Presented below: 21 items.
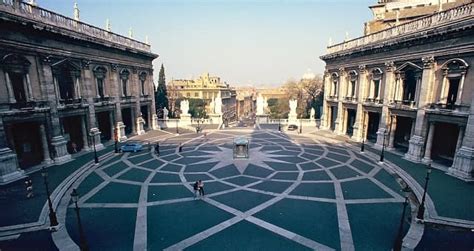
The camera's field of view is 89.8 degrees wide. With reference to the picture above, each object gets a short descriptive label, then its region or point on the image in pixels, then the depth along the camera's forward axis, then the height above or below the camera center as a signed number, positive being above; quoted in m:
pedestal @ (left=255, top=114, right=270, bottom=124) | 46.31 -5.68
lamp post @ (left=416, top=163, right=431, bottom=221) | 12.09 -6.28
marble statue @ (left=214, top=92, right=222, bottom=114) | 44.61 -3.25
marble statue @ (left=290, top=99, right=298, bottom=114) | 41.51 -3.04
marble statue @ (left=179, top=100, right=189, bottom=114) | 42.88 -3.27
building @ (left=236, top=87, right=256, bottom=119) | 128.00 -8.54
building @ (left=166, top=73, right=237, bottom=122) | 89.36 -0.09
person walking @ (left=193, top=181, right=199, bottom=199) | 14.93 -6.33
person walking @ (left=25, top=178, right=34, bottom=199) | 14.74 -6.17
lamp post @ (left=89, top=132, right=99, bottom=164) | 21.47 -6.33
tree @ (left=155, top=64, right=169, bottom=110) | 53.44 -1.36
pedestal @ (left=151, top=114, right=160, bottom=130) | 39.88 -5.58
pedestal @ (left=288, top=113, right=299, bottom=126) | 42.50 -5.39
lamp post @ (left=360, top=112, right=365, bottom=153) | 29.39 -4.83
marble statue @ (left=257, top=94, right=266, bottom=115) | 44.97 -3.13
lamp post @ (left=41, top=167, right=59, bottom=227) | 11.80 -6.40
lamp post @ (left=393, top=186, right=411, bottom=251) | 9.80 -6.28
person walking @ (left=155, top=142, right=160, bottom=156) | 24.66 -6.31
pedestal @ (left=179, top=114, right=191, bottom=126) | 43.06 -5.50
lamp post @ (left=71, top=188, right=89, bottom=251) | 9.90 -6.38
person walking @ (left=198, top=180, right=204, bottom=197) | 14.89 -6.16
